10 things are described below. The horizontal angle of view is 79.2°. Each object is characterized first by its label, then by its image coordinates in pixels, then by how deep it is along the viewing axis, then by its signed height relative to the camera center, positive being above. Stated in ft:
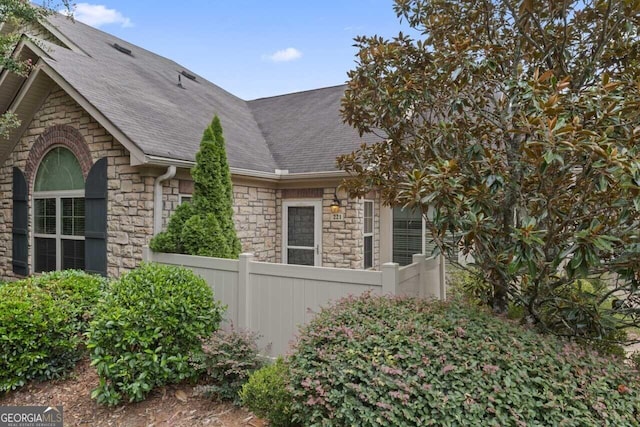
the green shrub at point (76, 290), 16.60 -3.56
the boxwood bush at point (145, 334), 13.50 -4.41
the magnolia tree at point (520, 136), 9.50 +2.40
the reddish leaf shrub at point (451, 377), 8.39 -3.87
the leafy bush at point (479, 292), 14.01 -3.04
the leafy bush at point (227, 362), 13.55 -5.41
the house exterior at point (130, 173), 22.15 +2.54
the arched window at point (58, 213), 24.81 -0.12
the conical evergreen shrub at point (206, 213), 19.85 -0.07
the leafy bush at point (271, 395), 10.75 -5.32
